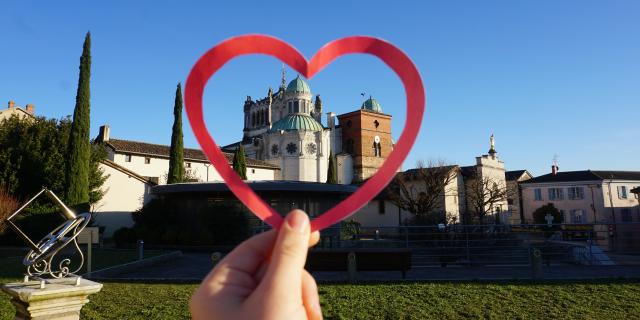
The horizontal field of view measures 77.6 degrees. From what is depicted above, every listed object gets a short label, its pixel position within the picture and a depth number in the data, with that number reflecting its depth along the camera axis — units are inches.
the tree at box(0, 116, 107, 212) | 973.8
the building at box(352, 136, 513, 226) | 1533.1
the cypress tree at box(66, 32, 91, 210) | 959.0
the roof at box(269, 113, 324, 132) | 2289.6
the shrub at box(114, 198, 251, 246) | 865.5
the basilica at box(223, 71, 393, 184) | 2182.6
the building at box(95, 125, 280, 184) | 1450.5
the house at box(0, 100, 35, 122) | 1385.2
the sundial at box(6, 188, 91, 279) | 232.5
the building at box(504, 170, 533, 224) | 1947.8
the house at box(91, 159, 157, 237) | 1220.5
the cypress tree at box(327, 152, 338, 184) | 1936.9
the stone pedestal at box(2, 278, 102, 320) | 195.6
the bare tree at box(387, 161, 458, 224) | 1408.7
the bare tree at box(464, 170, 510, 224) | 1429.7
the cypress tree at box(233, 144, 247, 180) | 1571.1
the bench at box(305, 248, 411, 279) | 428.8
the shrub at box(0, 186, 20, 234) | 769.6
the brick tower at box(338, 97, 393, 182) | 2378.2
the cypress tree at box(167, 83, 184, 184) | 1259.6
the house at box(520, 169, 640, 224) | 1722.4
